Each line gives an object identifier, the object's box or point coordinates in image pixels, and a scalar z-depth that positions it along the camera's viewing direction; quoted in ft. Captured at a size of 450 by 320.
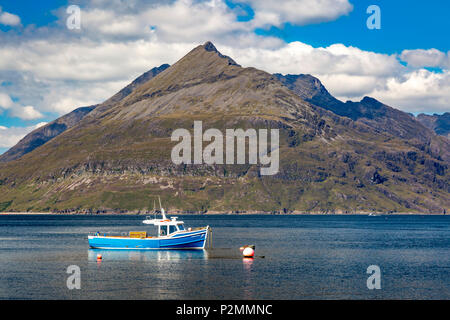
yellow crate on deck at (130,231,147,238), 562.13
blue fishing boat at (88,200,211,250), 550.77
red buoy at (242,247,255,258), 501.11
